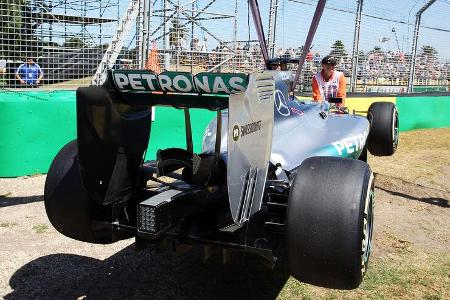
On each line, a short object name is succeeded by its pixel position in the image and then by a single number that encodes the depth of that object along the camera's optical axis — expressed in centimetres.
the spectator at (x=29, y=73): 668
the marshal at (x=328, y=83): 655
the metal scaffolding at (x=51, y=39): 657
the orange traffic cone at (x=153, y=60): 722
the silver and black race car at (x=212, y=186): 254
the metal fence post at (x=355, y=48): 1133
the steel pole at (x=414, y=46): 1291
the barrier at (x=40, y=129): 627
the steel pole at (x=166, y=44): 761
